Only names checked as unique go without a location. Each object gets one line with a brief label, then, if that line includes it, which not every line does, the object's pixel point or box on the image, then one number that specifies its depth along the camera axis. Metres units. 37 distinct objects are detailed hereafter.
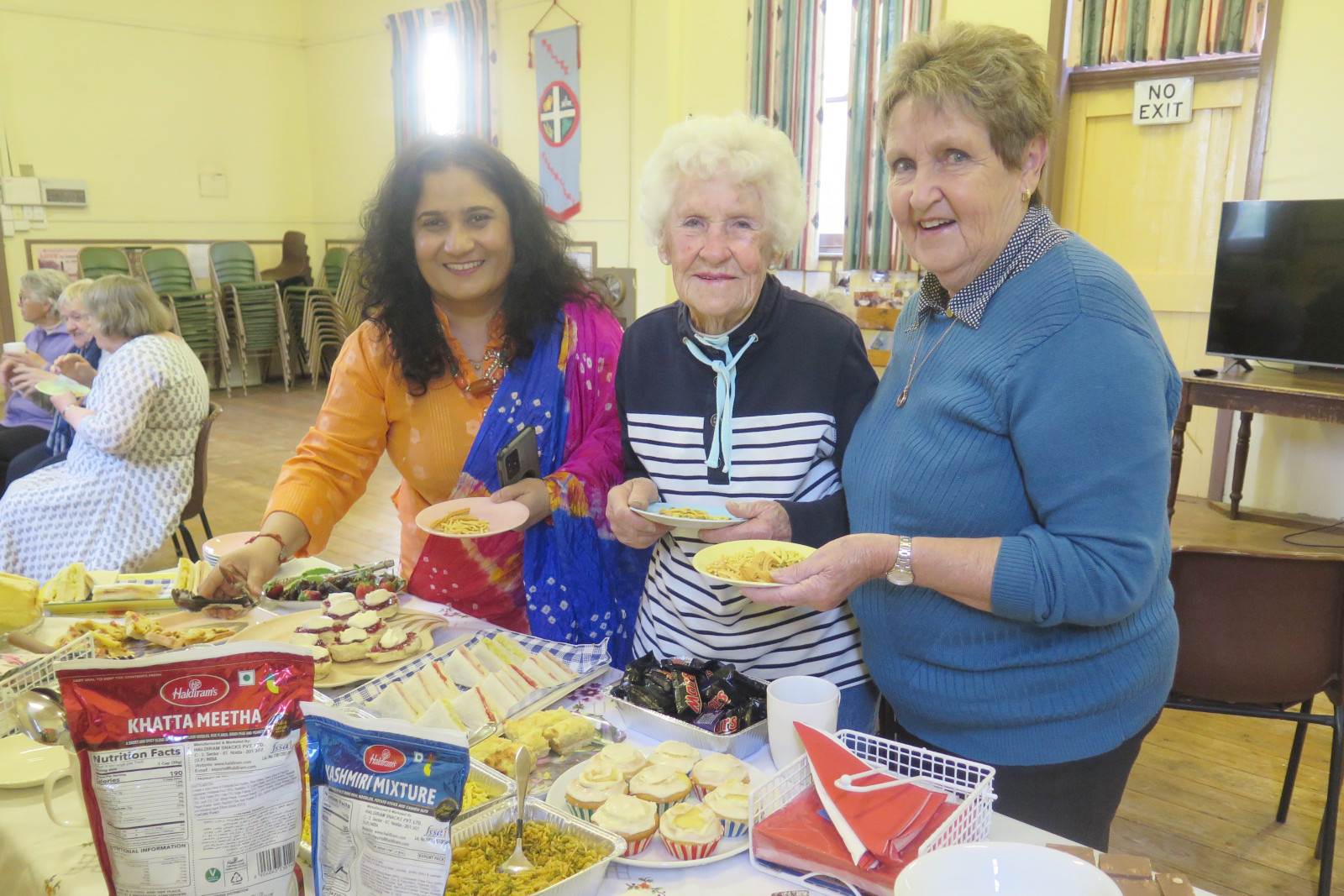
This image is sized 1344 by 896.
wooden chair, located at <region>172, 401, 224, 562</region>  4.14
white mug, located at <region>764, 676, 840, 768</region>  1.26
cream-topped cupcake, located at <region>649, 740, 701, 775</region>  1.25
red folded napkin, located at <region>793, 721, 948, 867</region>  1.03
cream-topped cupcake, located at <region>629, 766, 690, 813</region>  1.19
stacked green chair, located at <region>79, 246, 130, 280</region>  9.29
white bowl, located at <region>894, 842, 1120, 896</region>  0.81
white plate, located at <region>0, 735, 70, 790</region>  1.32
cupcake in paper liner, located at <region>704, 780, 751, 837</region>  1.14
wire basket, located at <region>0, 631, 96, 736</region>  1.45
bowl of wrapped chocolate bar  1.35
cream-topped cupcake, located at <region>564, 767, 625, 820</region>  1.17
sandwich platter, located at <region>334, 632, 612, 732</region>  1.45
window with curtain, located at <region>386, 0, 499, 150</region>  8.98
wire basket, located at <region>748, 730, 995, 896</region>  1.06
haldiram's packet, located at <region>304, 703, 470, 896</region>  0.87
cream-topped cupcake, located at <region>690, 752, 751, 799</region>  1.22
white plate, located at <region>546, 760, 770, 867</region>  1.10
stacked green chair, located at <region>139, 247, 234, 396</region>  9.53
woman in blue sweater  1.17
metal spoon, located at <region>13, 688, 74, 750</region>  1.39
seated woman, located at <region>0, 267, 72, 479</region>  4.79
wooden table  4.40
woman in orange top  2.03
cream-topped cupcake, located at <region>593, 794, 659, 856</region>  1.11
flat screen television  4.77
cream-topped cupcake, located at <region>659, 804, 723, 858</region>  1.10
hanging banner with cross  8.28
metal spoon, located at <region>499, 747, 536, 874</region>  1.05
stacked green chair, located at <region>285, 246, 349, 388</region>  10.27
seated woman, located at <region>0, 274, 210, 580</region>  3.88
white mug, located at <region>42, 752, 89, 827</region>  1.17
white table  1.09
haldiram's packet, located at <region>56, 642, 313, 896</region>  0.86
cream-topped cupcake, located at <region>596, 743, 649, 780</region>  1.25
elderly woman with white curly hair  1.67
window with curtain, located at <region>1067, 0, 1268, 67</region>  5.08
